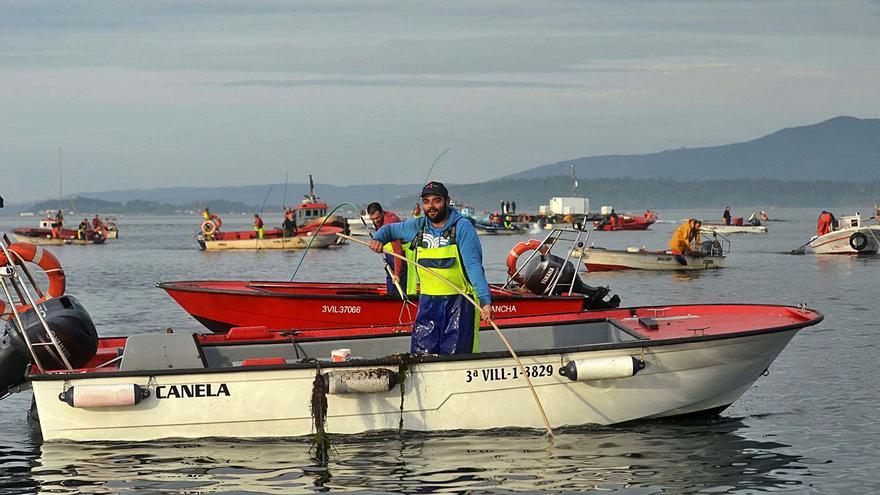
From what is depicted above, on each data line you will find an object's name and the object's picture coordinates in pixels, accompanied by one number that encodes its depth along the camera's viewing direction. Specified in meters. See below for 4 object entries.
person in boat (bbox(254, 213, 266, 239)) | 56.00
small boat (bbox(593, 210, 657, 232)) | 95.38
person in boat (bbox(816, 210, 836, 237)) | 47.09
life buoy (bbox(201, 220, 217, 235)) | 59.06
